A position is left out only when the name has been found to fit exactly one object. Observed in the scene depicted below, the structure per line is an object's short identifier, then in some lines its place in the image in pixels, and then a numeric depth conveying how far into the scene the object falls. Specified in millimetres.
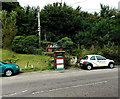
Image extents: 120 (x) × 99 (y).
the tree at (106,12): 29564
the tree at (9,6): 25819
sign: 12688
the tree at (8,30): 16922
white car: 12291
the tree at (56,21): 23812
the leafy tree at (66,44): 18469
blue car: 10039
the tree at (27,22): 22781
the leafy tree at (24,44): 17781
